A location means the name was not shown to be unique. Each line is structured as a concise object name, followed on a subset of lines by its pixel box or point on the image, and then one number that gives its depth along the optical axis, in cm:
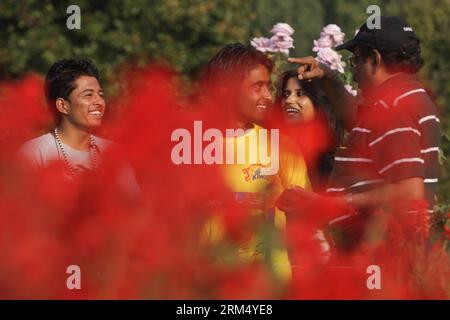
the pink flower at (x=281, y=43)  1405
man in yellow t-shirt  959
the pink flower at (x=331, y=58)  1348
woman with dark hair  1052
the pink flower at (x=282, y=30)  1393
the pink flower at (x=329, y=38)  1371
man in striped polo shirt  892
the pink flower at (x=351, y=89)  1335
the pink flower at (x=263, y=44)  1417
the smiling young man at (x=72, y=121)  972
